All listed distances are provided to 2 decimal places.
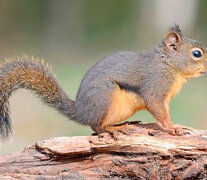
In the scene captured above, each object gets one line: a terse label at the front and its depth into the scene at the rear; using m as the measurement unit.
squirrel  6.61
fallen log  6.26
